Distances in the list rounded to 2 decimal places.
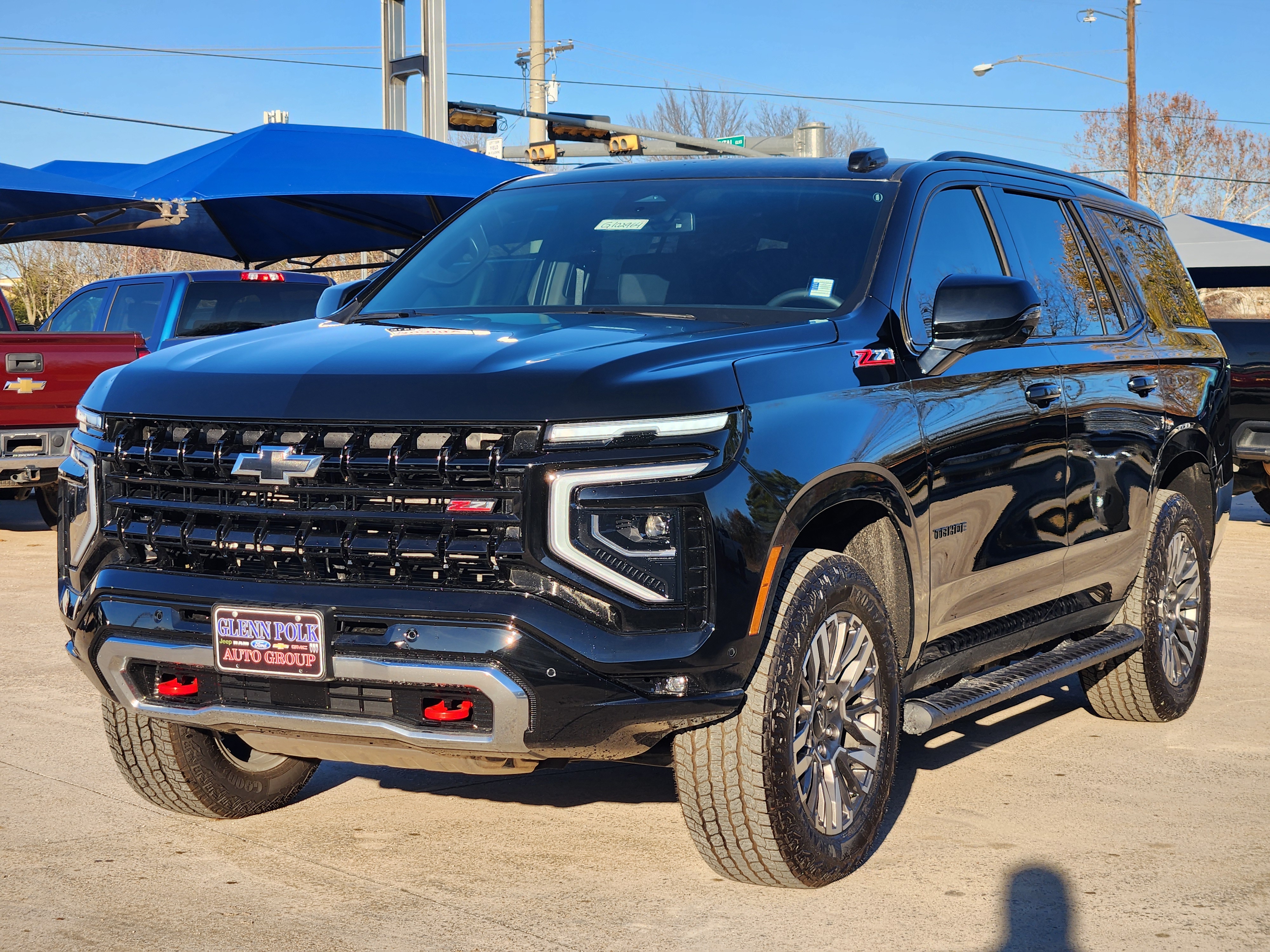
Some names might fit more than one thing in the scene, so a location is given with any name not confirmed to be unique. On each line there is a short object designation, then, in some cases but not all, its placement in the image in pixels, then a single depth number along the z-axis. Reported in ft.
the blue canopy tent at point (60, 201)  40.50
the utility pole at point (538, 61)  110.52
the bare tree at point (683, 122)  215.72
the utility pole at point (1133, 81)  117.80
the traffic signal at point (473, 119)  109.29
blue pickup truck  42.60
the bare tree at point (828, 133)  217.77
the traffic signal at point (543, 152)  109.91
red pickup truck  38.14
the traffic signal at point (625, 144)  104.37
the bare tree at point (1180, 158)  205.98
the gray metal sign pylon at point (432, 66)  60.80
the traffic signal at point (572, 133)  113.50
